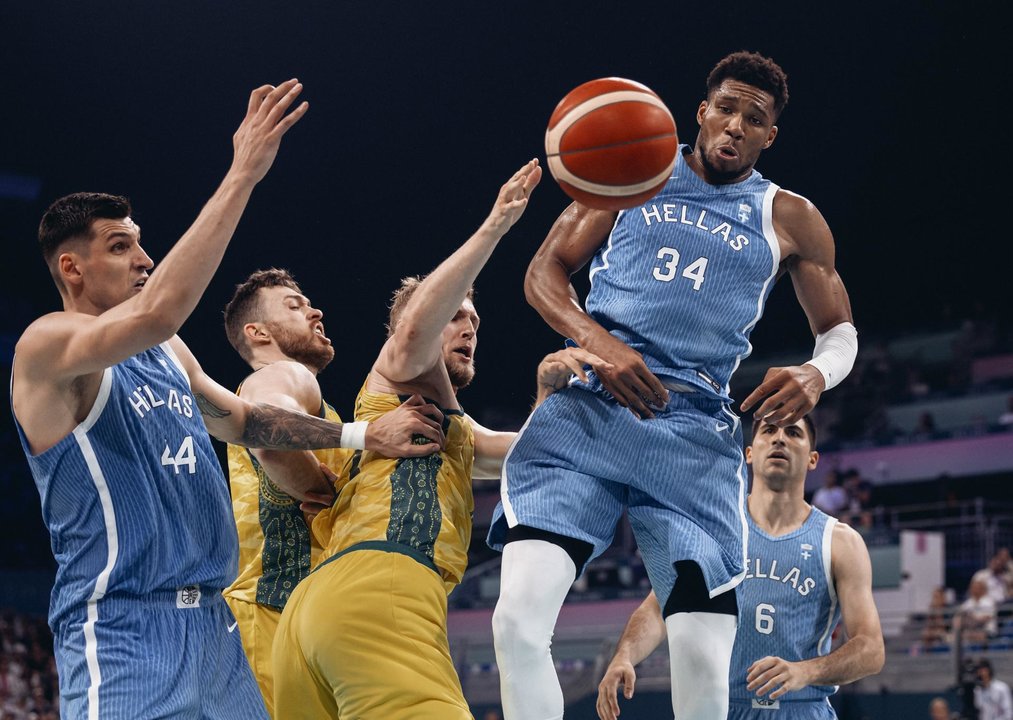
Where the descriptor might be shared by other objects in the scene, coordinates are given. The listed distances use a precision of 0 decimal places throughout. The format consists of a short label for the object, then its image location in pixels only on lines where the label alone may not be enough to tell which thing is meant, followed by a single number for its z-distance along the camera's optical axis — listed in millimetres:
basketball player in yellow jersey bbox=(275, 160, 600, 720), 3643
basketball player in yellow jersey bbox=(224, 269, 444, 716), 4352
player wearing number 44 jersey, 3297
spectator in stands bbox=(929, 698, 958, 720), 11547
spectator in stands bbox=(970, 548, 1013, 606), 14516
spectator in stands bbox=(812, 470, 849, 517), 17906
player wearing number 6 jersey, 5086
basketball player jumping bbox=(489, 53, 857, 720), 3688
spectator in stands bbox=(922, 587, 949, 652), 13844
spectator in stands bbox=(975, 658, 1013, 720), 11844
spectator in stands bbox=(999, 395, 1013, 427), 19812
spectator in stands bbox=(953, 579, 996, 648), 13016
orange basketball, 3596
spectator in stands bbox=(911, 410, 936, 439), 20812
